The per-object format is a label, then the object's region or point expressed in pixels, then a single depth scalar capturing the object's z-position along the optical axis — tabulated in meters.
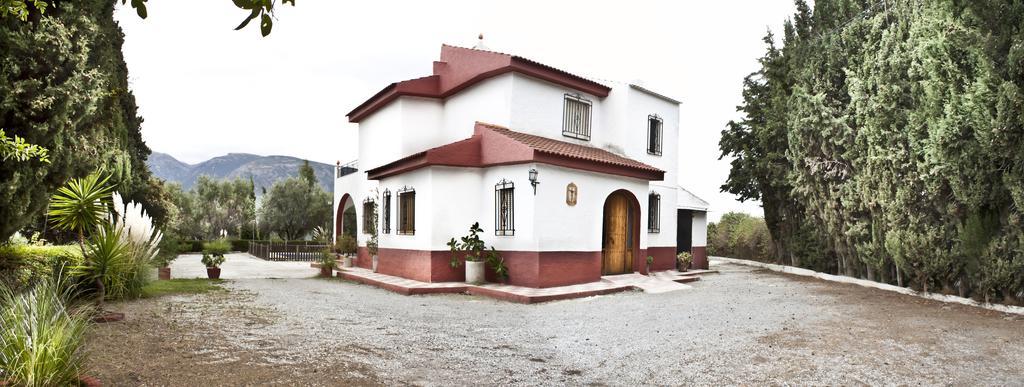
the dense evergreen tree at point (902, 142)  10.73
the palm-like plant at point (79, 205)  8.59
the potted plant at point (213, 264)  15.41
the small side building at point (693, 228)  20.39
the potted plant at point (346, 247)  19.70
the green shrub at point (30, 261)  8.39
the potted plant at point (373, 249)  17.14
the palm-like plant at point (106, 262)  9.38
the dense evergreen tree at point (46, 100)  7.23
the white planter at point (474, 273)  13.52
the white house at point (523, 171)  13.21
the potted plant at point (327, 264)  17.41
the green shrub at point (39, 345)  3.81
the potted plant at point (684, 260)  17.98
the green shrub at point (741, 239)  23.94
